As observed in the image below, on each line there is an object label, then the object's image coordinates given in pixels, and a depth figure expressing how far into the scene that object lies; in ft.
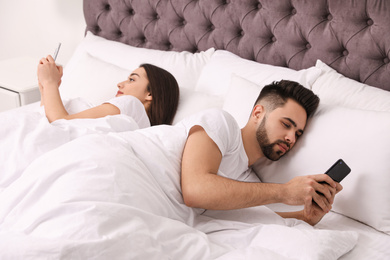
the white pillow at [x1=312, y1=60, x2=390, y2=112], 5.14
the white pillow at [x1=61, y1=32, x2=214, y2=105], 7.01
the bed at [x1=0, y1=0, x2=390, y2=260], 3.40
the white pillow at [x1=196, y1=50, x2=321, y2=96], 5.80
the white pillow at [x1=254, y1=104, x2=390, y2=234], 4.52
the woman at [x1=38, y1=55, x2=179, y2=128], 6.06
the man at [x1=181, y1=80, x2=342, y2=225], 4.18
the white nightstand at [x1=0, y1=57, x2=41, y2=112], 8.24
